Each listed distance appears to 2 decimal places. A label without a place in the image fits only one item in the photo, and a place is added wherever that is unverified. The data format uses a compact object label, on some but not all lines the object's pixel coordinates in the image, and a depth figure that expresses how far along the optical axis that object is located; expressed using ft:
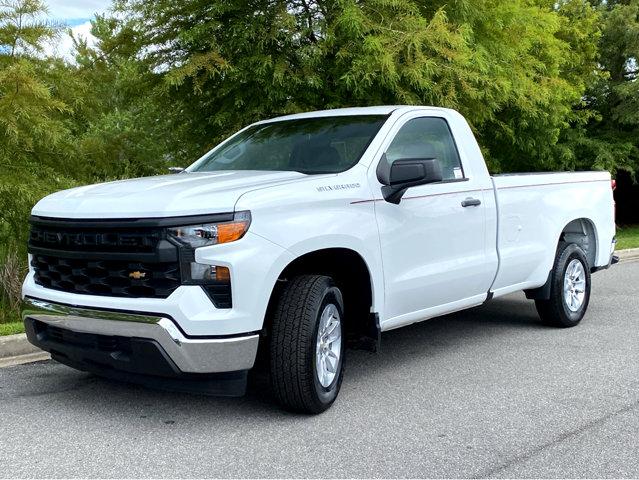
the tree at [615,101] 75.72
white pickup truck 13.51
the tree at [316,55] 33.30
